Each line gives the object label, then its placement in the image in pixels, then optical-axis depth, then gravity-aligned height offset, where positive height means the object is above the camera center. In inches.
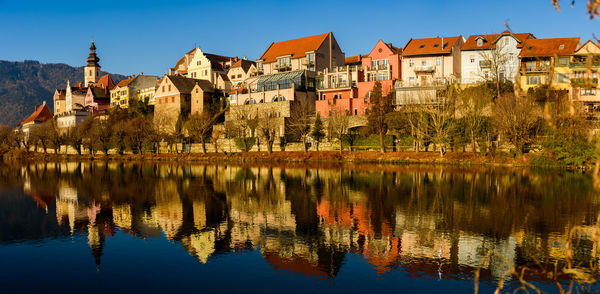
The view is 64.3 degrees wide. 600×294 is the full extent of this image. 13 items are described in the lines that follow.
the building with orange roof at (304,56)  3048.7 +568.1
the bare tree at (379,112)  2271.2 +136.9
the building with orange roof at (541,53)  2206.0 +397.7
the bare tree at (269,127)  2502.5 +78.9
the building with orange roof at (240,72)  3363.7 +507.5
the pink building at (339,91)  2620.6 +286.2
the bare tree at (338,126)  2381.9 +75.7
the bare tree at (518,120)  1857.8 +72.2
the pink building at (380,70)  2598.4 +403.0
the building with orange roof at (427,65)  2444.6 +405.9
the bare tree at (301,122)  2464.0 +104.8
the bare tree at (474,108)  2007.9 +136.9
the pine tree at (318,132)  2476.6 +48.7
